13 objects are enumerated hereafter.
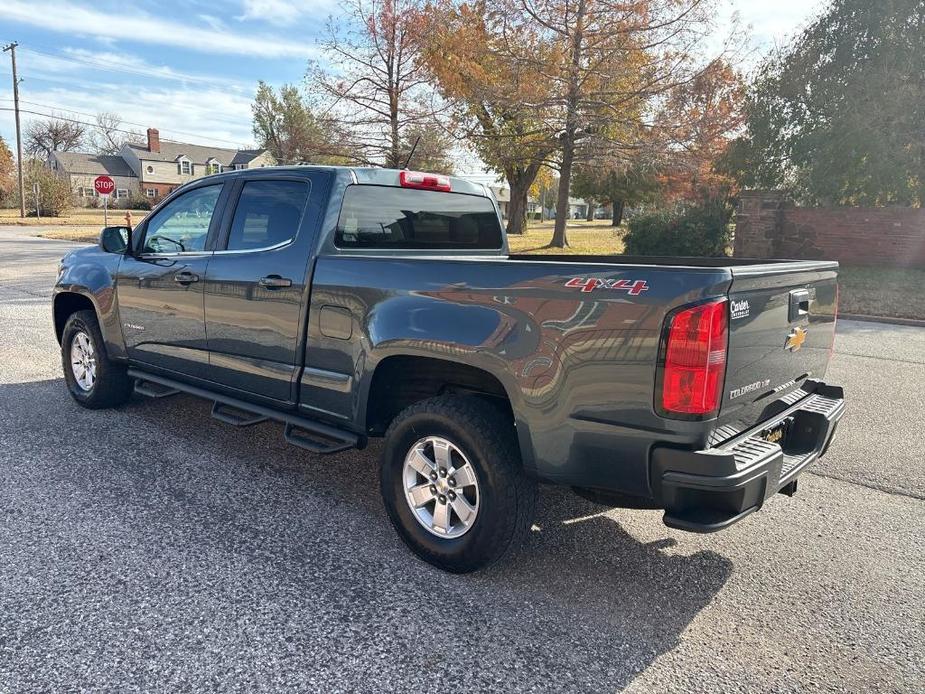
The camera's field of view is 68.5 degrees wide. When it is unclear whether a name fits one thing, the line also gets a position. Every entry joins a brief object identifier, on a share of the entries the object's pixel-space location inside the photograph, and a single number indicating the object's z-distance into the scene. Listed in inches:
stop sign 965.2
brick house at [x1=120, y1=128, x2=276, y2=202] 3026.6
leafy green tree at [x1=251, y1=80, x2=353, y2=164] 983.6
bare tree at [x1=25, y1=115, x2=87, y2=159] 3516.2
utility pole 1650.5
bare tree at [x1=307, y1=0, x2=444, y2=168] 942.4
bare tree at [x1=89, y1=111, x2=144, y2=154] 3651.6
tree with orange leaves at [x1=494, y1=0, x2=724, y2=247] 745.6
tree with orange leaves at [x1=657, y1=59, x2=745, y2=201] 762.2
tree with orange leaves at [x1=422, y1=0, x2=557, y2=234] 767.1
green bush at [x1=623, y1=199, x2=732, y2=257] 702.5
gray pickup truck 100.1
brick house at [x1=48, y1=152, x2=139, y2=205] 2878.9
